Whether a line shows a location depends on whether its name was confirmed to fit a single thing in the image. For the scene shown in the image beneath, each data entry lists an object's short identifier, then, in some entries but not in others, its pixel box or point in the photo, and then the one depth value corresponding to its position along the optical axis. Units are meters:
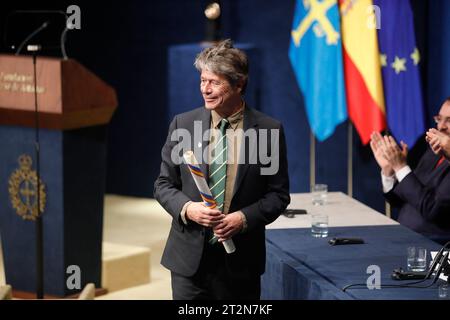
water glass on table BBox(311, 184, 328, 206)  11.35
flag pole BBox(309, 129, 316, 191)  15.80
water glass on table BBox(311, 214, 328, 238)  9.40
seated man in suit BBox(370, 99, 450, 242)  9.75
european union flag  13.33
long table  7.42
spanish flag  13.79
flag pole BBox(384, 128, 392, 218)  13.77
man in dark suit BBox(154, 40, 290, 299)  7.37
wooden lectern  11.36
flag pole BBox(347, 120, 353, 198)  14.74
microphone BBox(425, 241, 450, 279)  7.52
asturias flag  14.40
